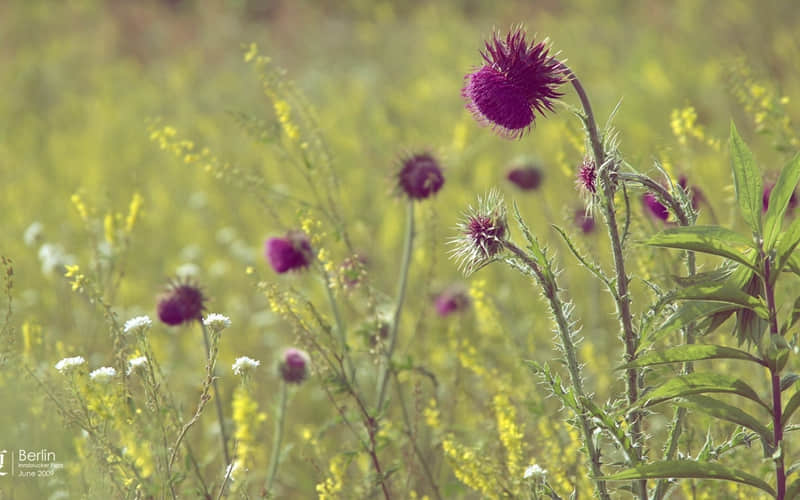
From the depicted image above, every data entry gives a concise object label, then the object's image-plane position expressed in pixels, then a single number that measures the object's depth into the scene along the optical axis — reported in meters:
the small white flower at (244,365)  4.04
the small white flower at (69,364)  4.04
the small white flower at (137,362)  4.05
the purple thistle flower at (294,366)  4.28
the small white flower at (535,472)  4.02
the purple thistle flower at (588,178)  3.98
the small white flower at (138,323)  4.07
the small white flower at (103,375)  4.03
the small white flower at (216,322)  4.05
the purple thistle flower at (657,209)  4.15
